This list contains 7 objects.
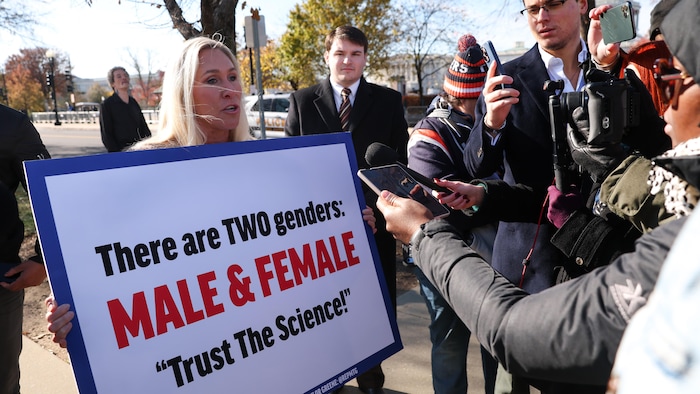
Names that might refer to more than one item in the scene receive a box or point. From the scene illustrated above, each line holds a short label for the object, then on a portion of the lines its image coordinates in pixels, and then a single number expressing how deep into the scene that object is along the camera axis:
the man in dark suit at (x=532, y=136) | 2.09
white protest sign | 1.37
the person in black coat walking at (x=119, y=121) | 5.98
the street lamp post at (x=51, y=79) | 33.58
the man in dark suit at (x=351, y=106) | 3.53
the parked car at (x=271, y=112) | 16.23
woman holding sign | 2.09
